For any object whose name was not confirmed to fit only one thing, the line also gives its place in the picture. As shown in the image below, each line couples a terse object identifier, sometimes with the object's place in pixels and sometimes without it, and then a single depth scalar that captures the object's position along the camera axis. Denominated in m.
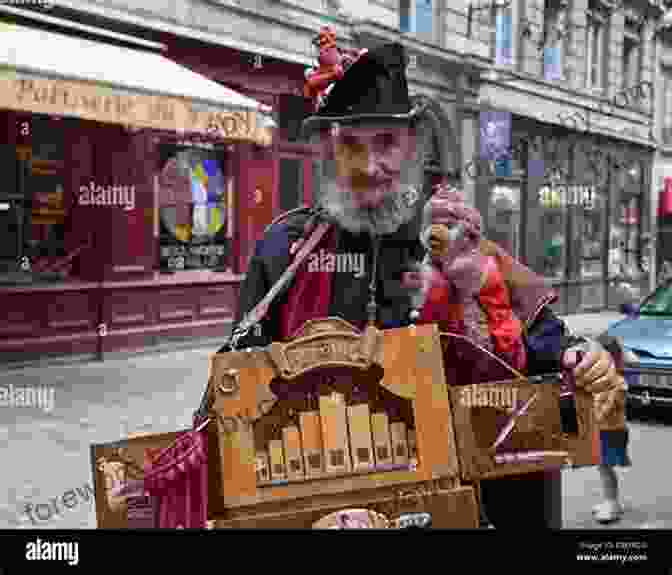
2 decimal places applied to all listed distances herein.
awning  5.73
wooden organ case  1.36
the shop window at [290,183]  9.91
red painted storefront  7.60
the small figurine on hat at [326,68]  1.78
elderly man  1.65
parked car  5.94
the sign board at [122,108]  5.64
